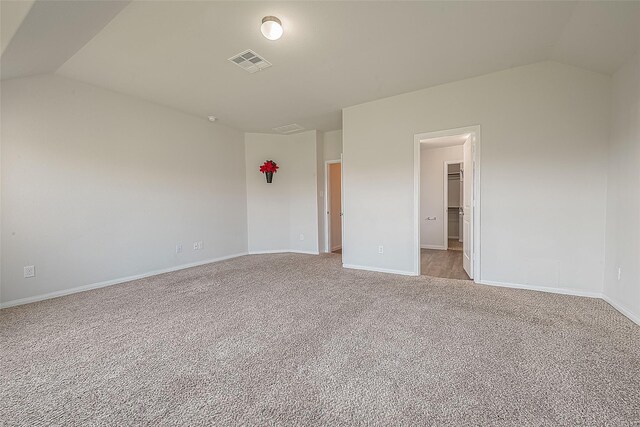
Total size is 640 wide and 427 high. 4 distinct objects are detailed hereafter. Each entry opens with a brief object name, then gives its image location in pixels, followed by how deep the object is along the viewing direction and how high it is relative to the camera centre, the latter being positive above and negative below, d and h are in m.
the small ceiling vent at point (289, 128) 5.36 +1.64
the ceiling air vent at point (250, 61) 2.78 +1.64
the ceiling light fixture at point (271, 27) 2.22 +1.55
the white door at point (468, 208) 3.60 -0.10
